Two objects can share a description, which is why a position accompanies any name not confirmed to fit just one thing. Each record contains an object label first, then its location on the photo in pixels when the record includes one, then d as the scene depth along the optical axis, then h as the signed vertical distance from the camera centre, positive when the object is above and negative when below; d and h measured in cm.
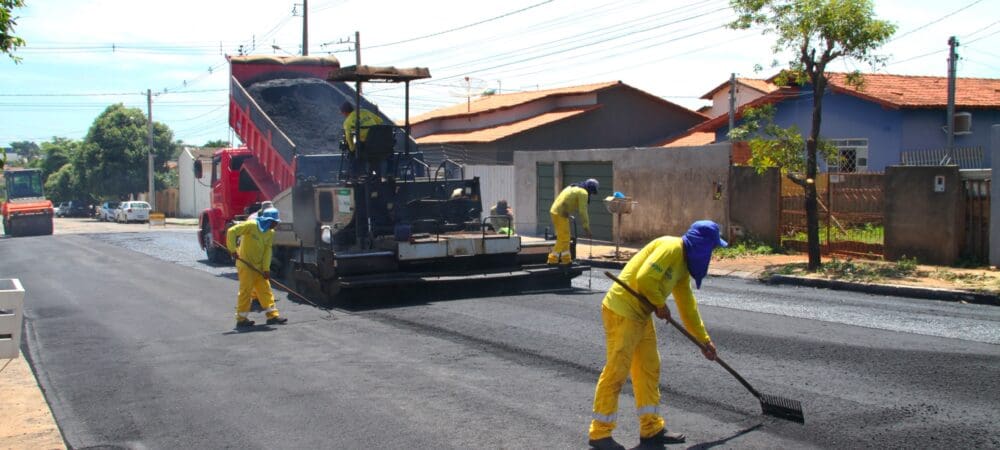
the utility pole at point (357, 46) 3491 +568
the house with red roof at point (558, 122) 3048 +271
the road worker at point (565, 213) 1338 -24
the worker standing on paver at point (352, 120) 1349 +115
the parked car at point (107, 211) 5602 -71
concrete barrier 802 -105
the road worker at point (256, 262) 1098 -76
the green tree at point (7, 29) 611 +114
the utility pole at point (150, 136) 5428 +361
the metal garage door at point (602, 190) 2252 +19
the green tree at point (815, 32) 1444 +252
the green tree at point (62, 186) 6912 +103
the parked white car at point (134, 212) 5038 -70
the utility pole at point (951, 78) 2103 +264
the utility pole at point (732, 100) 2321 +239
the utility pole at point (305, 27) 3678 +679
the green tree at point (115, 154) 6166 +302
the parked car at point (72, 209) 6719 -68
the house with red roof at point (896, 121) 2461 +199
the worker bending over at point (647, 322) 566 -78
